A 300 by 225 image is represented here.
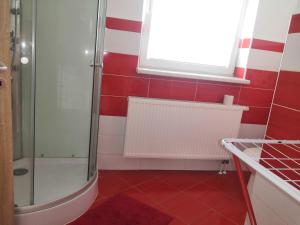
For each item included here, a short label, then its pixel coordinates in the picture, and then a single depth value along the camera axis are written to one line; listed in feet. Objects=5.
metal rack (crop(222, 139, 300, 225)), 2.01
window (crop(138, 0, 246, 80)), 7.22
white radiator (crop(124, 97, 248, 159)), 7.01
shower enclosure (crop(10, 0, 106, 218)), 5.35
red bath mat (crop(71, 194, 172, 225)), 5.32
